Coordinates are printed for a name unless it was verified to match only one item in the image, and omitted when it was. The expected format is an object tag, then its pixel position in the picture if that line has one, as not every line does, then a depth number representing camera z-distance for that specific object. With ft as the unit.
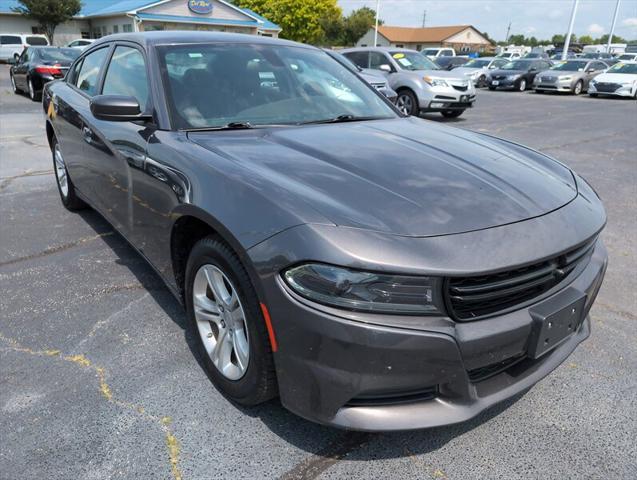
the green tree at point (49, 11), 125.29
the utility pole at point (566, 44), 121.29
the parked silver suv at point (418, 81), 38.81
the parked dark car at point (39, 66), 45.37
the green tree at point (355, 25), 219.20
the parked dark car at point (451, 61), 90.49
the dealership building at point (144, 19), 122.62
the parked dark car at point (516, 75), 77.10
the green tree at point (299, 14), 177.37
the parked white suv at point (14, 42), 103.40
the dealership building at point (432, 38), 257.55
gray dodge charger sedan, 5.69
